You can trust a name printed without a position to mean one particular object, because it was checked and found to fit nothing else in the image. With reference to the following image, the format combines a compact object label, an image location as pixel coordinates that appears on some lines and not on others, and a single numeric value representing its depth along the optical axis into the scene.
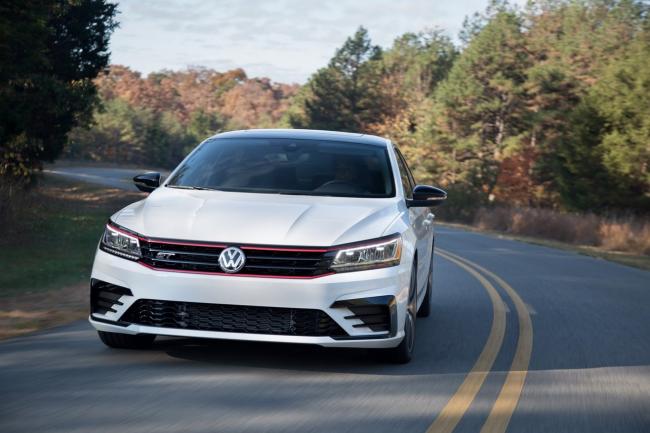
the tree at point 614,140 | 47.34
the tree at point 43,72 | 18.50
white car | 6.28
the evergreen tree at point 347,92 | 88.19
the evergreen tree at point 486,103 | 68.38
